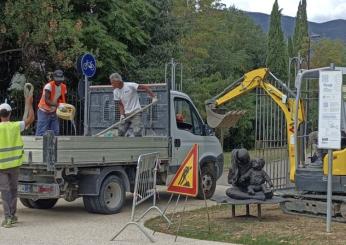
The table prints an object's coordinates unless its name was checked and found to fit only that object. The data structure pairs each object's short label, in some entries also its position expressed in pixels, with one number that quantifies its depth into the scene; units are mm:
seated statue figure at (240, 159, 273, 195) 11219
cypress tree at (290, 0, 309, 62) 64775
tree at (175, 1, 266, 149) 39219
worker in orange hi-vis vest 13148
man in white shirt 13492
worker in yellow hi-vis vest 10742
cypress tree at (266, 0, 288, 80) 59094
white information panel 10133
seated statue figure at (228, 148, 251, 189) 11422
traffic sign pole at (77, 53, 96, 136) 16531
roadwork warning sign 9891
